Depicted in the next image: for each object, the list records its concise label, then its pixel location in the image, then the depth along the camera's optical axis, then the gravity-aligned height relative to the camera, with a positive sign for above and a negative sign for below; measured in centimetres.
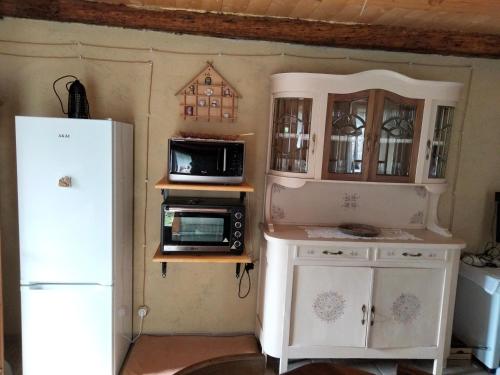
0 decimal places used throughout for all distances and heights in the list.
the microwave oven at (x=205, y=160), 208 -6
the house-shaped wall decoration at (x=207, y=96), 237 +35
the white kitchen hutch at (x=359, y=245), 217 -52
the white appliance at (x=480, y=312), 230 -100
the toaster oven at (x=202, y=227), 213 -47
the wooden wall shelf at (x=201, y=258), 212 -64
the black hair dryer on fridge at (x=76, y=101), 204 +23
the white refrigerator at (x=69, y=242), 187 -54
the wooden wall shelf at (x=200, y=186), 206 -22
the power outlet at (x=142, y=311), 251 -115
